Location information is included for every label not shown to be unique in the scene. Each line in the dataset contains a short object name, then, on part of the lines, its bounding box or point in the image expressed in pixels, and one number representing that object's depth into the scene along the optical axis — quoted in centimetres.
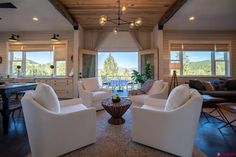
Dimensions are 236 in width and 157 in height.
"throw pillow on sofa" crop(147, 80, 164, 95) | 395
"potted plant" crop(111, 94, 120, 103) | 323
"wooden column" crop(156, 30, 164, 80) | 556
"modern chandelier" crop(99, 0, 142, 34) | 319
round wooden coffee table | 301
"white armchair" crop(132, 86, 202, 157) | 186
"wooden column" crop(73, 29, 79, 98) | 548
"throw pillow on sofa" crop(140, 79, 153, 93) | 423
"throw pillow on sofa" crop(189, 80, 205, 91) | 477
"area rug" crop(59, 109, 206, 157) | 202
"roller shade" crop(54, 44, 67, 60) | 620
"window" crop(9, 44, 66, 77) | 619
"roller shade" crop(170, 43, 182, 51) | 603
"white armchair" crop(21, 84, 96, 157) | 182
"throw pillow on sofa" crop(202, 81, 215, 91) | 475
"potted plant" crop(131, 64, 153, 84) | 585
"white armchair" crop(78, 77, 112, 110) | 392
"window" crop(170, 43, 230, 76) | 608
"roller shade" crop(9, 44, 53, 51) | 618
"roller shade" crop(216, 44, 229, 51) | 600
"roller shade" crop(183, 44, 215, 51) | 603
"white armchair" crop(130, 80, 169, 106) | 372
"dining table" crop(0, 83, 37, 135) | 270
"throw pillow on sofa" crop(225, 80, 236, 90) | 500
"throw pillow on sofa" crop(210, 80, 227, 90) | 494
